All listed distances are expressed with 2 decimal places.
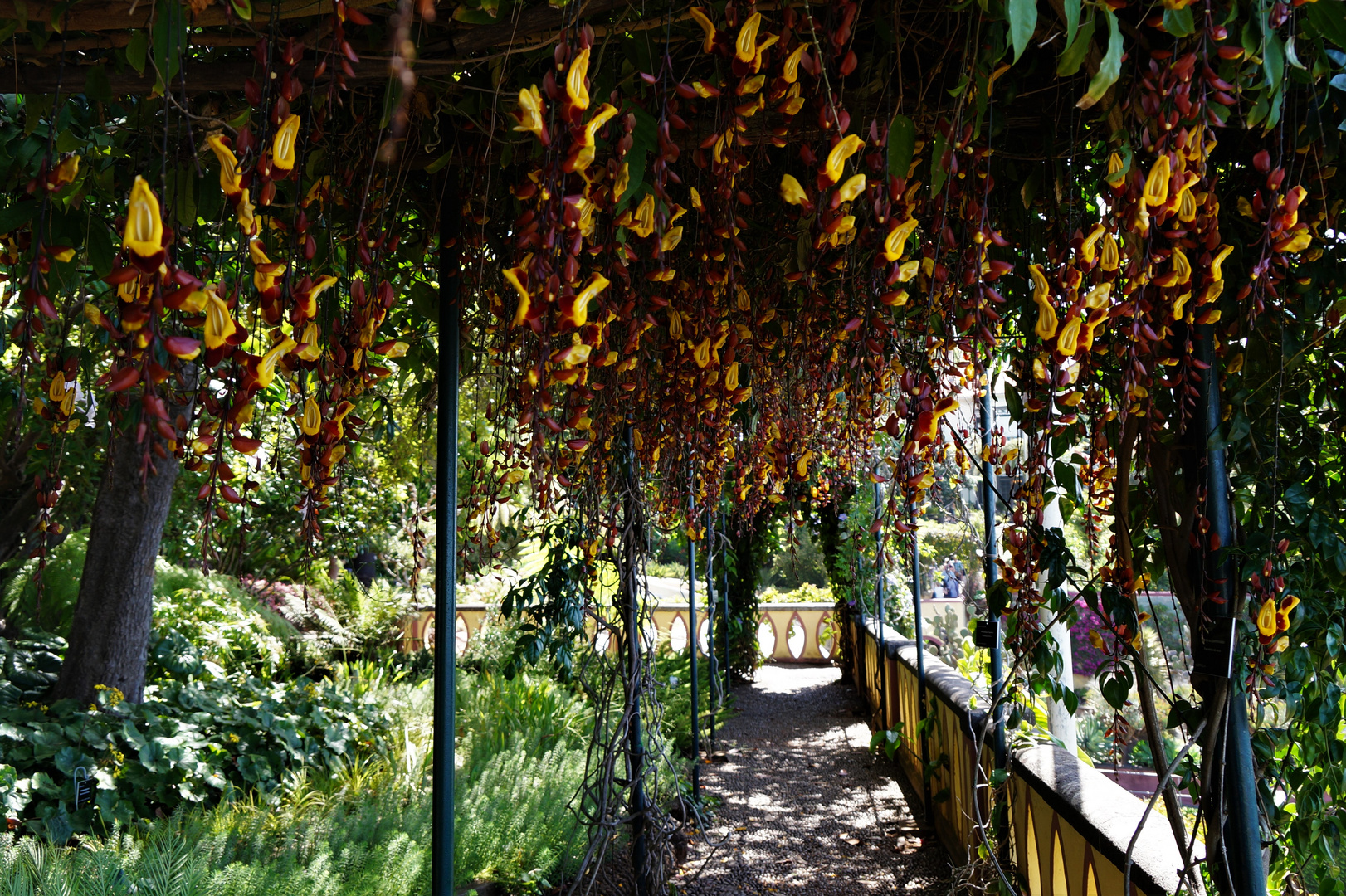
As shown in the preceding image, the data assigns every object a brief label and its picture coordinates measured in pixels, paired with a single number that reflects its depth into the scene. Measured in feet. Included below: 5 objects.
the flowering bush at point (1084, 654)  25.81
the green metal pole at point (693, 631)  12.52
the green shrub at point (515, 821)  9.02
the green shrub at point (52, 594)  17.08
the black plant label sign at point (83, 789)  9.96
